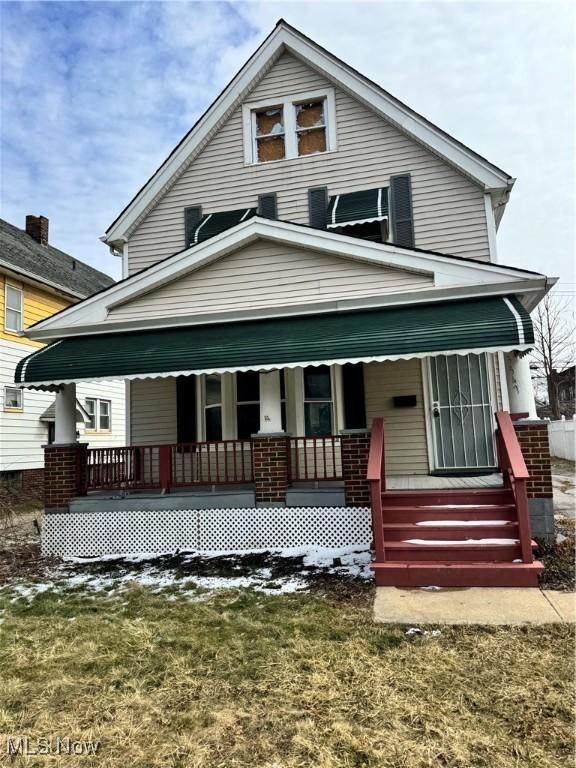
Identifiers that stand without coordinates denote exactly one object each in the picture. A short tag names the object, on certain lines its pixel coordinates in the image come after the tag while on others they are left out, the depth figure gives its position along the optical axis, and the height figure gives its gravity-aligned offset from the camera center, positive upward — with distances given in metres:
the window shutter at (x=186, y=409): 9.54 +0.48
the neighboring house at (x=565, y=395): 34.54 +2.13
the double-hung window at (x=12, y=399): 14.36 +1.24
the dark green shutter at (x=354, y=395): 8.66 +0.57
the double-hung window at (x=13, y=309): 14.76 +3.98
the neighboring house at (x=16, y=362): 14.38 +2.06
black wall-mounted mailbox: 8.66 +0.43
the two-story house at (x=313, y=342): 6.33 +1.23
